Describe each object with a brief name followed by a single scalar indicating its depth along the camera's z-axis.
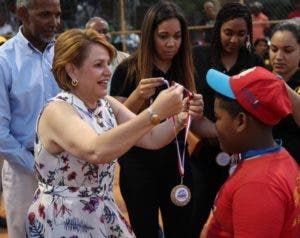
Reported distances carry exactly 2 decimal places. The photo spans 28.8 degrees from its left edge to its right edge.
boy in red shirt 1.91
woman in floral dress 2.56
